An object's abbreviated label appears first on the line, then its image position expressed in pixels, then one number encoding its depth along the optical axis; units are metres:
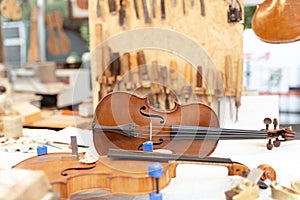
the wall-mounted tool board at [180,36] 2.24
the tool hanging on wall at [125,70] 2.46
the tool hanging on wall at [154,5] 2.37
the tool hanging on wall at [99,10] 2.48
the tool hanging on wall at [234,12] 2.18
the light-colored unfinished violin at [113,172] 1.23
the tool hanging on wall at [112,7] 2.45
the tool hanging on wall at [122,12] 2.44
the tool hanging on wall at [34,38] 5.68
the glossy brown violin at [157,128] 1.63
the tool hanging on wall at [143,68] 2.43
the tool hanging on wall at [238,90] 2.24
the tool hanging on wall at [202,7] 2.25
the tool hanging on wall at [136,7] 2.41
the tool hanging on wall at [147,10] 2.39
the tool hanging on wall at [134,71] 2.44
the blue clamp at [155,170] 1.20
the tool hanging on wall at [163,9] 2.35
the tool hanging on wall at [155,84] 2.40
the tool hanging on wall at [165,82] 2.38
